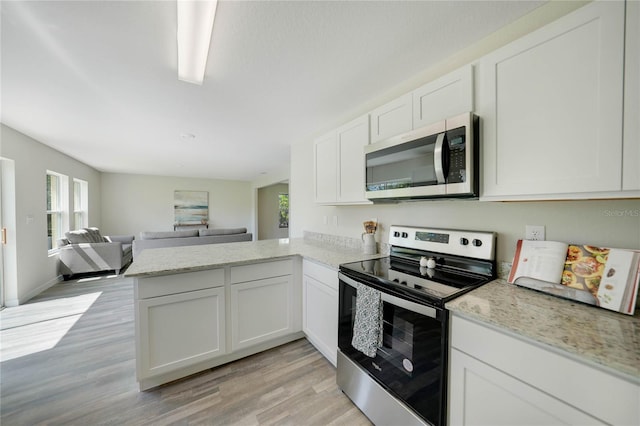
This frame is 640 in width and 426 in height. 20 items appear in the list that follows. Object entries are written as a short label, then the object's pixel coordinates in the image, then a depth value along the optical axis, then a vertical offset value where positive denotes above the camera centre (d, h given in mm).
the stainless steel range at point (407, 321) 1110 -624
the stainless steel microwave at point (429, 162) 1262 +299
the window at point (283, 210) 8523 -2
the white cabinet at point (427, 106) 1339 +694
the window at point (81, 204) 5307 +151
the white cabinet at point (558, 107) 893 +459
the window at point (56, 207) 4086 +66
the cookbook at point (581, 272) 938 -292
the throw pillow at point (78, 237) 4326 -511
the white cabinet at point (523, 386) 680 -612
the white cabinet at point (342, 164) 2008 +447
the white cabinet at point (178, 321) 1593 -820
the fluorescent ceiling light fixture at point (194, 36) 1190 +1053
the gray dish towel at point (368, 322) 1373 -689
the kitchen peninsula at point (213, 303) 1616 -743
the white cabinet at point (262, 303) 1924 -829
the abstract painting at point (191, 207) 7238 +101
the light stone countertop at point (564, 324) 680 -424
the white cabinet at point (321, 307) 1825 -843
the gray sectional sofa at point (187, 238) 4422 -569
